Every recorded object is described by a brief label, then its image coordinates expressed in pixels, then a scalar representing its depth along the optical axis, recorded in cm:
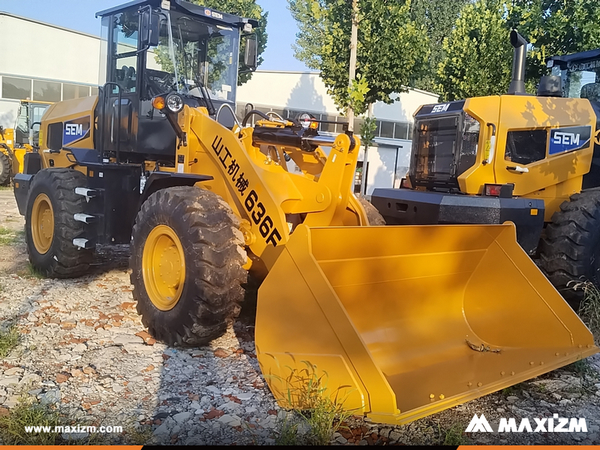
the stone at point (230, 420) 315
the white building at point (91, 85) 2114
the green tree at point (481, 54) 1279
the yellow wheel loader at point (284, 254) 318
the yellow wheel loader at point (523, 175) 544
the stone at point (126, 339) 436
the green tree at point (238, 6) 1358
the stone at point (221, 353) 416
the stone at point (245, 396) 347
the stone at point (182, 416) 315
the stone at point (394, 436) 311
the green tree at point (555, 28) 1143
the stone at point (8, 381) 349
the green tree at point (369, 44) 1287
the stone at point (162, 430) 302
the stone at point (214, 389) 354
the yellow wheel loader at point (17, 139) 1864
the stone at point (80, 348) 412
